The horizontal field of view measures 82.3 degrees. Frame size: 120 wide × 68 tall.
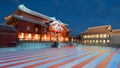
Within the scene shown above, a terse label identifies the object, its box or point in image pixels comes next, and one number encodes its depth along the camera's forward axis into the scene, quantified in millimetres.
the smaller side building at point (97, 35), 27597
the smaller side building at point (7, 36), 12452
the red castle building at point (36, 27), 16801
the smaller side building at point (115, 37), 25394
